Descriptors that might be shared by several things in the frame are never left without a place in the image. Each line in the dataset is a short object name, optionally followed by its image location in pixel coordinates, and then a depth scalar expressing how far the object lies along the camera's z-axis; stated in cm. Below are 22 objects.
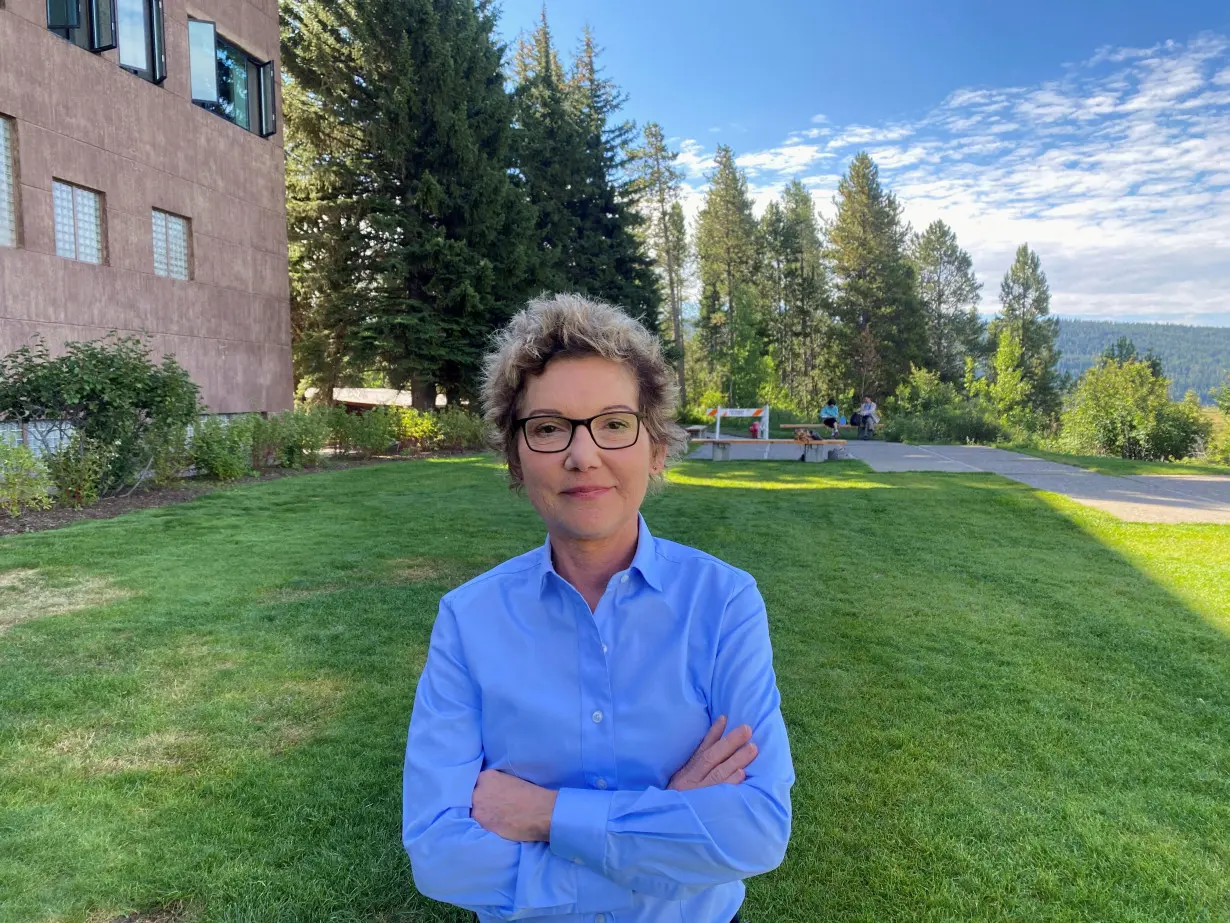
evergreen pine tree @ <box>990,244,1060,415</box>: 5603
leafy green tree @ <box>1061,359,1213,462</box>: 2088
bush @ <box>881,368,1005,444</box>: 2495
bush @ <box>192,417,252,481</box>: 1119
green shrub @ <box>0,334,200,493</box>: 851
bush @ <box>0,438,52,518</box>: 786
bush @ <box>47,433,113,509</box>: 866
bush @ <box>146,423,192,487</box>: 1001
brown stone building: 1092
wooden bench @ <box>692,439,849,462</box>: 1617
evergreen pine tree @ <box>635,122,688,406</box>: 4125
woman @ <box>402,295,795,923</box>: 144
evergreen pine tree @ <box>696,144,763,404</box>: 4844
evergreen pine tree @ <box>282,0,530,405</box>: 1947
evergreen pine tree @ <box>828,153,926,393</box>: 4619
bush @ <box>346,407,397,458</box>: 1589
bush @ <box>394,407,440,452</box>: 1770
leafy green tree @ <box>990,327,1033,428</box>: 4078
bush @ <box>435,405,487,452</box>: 1825
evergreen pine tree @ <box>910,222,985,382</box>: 5859
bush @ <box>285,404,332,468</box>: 1358
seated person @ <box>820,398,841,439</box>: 2424
